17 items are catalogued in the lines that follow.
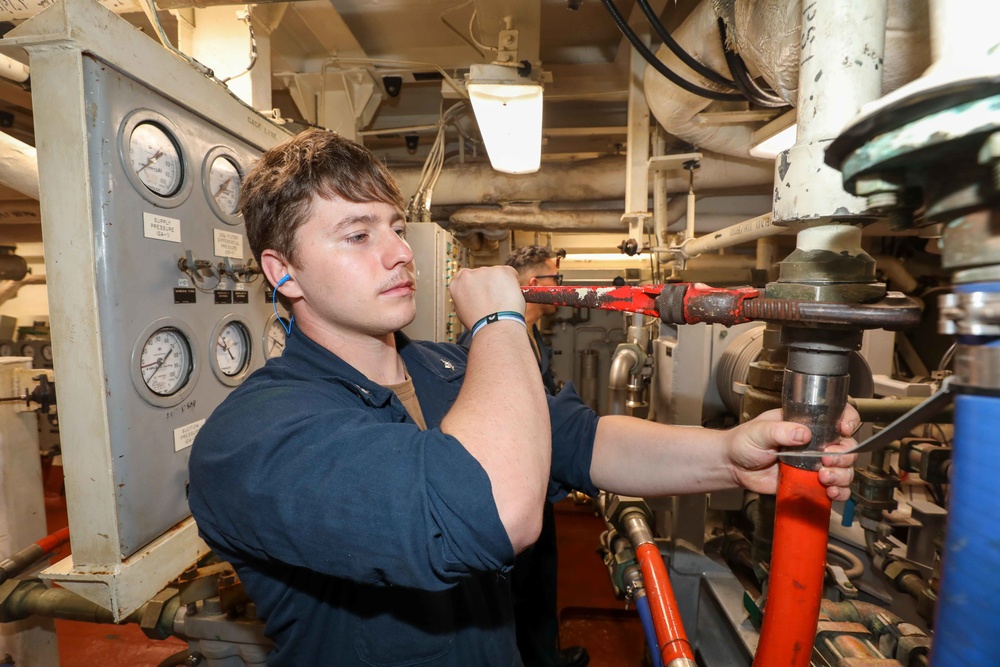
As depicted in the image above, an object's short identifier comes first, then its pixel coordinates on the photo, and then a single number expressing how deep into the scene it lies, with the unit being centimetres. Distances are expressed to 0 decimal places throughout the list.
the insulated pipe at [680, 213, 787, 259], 163
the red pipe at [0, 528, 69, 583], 150
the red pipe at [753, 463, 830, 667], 60
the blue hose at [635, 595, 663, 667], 132
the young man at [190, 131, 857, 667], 56
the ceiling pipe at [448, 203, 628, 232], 351
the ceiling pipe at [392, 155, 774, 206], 315
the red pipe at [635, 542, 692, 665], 115
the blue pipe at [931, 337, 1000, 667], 31
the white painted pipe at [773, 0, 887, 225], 53
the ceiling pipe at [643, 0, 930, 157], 71
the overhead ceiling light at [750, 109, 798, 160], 150
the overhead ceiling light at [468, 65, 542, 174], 166
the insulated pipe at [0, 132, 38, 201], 122
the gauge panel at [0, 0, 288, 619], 101
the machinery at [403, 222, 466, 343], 279
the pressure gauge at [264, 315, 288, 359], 177
